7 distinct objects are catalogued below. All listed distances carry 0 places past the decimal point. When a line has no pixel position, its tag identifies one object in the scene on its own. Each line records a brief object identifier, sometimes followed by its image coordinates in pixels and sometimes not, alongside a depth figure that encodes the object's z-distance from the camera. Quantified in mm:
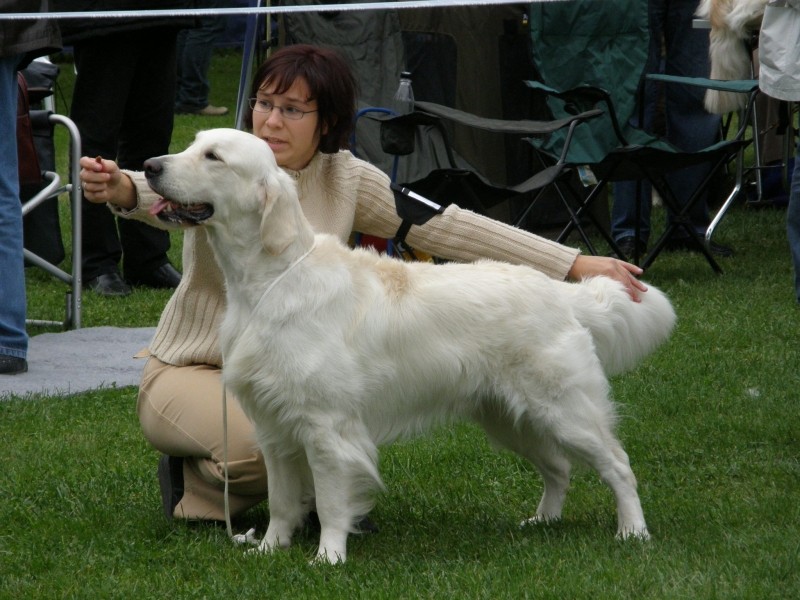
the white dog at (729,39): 13500
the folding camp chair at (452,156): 12053
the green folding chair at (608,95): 13141
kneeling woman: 6715
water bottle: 13547
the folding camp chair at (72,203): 11656
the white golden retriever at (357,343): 5887
